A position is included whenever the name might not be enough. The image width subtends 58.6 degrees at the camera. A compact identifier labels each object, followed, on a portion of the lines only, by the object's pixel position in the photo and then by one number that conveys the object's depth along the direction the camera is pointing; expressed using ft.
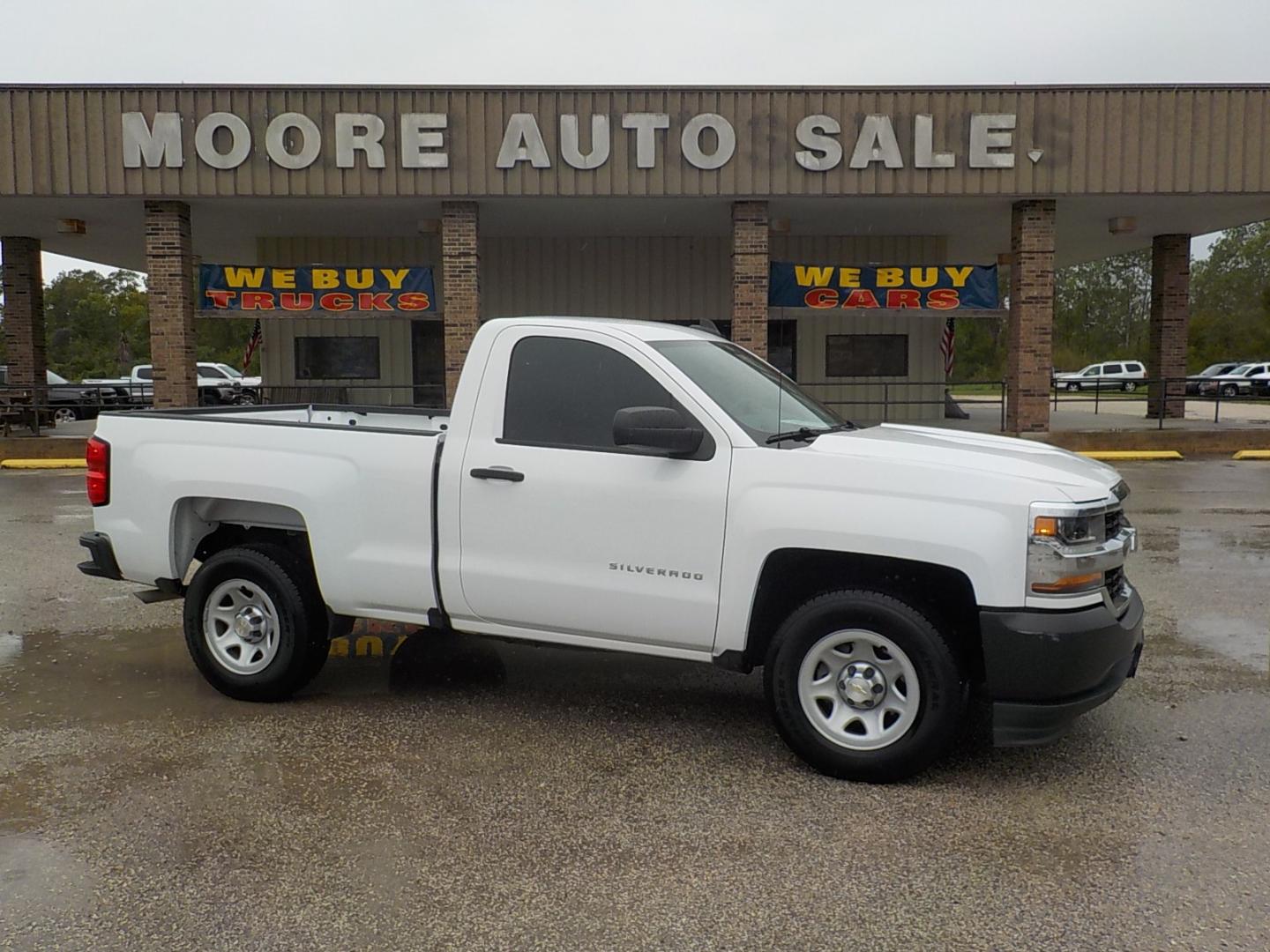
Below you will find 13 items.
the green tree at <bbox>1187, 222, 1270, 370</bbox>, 213.25
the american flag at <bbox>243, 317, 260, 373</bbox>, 83.46
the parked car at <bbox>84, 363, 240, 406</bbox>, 106.93
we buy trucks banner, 62.28
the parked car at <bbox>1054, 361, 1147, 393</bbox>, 185.26
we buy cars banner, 62.95
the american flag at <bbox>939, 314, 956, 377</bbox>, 79.15
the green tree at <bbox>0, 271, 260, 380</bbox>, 200.13
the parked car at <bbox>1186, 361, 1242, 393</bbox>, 164.76
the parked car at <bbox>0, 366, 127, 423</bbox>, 90.44
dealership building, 56.75
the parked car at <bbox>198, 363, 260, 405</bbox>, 119.55
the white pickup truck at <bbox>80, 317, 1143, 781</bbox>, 14.32
